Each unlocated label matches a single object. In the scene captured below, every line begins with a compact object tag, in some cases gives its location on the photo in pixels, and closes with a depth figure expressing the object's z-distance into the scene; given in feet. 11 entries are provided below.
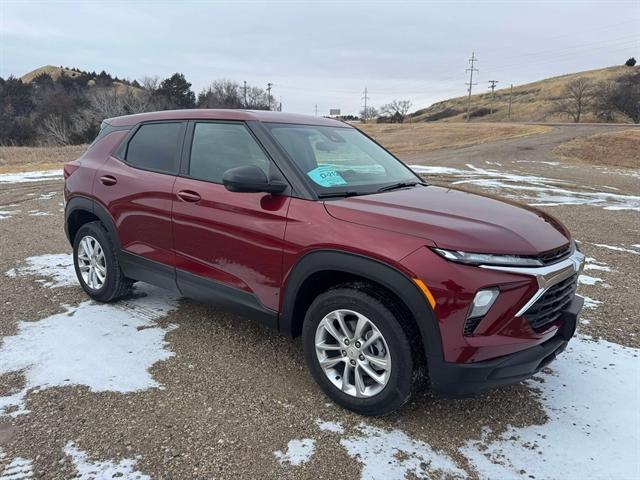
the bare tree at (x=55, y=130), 180.44
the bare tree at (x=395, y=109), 319.88
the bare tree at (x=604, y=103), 200.03
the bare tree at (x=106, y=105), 192.44
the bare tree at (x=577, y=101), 225.76
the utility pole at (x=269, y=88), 264.11
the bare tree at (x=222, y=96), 219.82
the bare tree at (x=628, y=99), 188.43
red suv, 8.12
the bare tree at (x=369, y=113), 364.60
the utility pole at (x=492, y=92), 300.28
